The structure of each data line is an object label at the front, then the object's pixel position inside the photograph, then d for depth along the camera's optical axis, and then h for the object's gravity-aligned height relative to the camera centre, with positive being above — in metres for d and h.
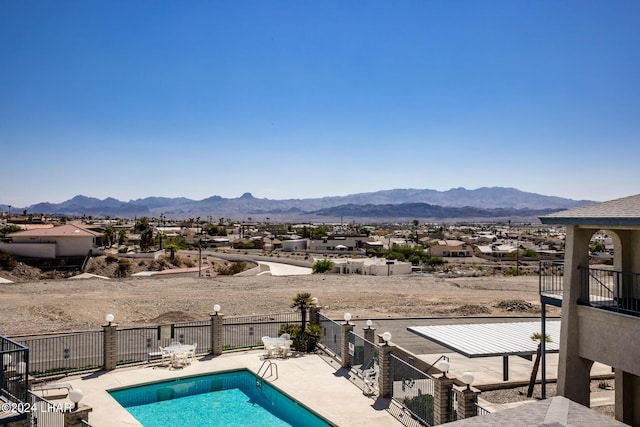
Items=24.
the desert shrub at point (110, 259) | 63.80 -6.94
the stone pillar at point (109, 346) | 17.81 -5.05
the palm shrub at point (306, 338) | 21.25 -5.49
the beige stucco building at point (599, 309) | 9.98 -2.03
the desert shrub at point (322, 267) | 65.88 -7.82
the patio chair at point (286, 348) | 20.20 -5.63
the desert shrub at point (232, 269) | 66.56 -8.53
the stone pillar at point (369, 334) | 18.45 -4.58
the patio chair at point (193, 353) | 19.43 -5.72
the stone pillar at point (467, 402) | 10.85 -4.12
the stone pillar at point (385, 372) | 15.11 -4.92
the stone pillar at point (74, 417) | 10.12 -4.25
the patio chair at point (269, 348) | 20.19 -5.65
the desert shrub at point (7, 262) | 56.62 -6.66
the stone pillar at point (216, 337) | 20.30 -5.31
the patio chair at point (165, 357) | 18.94 -5.73
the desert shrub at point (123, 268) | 60.97 -7.76
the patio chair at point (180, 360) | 18.78 -5.74
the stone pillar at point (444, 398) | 11.83 -4.40
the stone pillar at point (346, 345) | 18.55 -5.06
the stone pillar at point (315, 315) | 21.92 -4.66
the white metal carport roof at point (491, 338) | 15.35 -4.30
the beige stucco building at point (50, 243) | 62.72 -5.05
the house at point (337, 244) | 107.81 -8.10
